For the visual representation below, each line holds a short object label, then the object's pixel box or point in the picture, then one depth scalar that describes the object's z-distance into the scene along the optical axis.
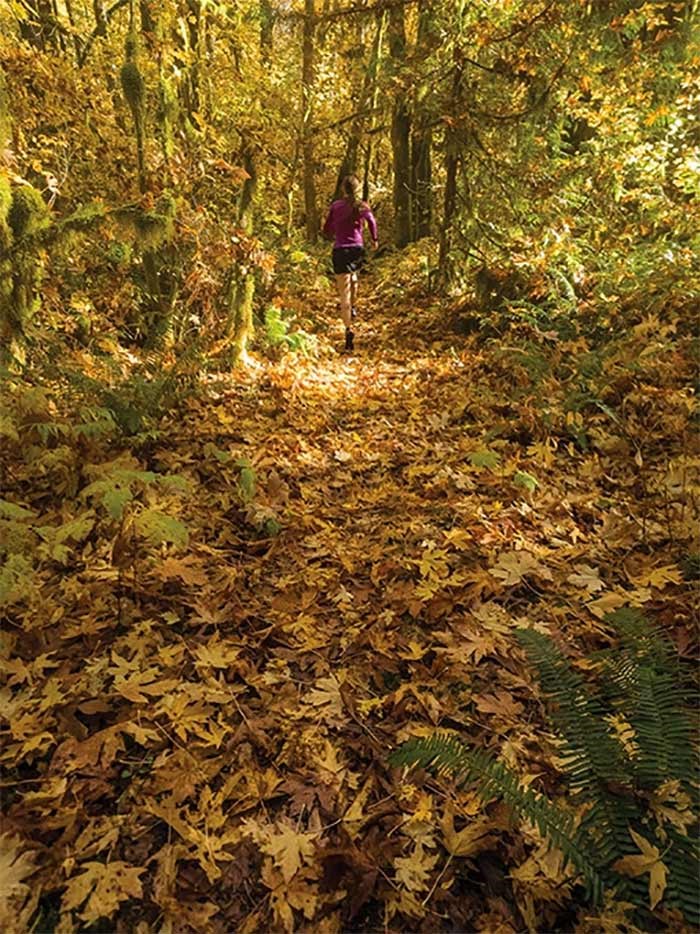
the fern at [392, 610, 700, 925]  2.04
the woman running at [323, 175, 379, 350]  8.75
